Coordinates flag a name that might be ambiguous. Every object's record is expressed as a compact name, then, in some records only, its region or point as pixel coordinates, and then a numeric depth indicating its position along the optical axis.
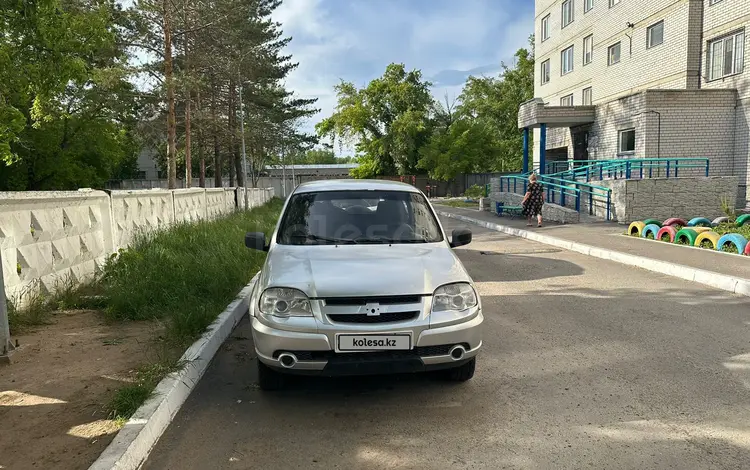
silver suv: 3.66
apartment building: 19.67
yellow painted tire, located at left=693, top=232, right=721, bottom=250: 10.38
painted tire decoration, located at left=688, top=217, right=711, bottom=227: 13.45
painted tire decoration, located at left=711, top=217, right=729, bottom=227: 13.88
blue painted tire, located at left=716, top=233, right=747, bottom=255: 9.62
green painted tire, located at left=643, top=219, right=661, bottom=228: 12.73
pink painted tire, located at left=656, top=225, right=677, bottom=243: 11.59
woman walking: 16.02
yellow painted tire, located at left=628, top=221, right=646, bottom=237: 12.91
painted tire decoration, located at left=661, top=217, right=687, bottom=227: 12.65
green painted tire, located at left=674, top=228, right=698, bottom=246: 10.98
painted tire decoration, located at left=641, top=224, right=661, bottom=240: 12.43
